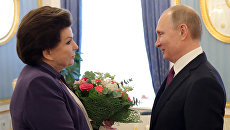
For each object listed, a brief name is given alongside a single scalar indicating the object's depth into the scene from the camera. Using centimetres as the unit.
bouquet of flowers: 196
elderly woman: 133
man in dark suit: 154
